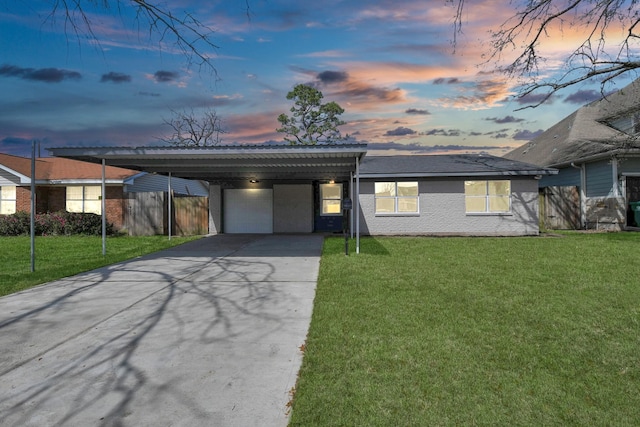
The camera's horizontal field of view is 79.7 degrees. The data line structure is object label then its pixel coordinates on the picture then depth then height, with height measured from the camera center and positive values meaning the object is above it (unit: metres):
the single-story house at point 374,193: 13.95 +0.96
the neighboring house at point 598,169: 16.92 +2.04
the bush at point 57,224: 17.86 -0.38
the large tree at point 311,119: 32.50 +8.16
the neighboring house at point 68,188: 19.31 +1.45
